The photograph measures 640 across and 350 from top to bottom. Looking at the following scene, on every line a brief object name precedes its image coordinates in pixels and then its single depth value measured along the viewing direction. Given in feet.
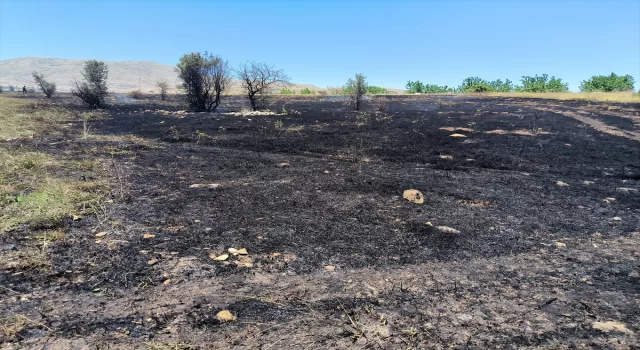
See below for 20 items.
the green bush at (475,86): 178.40
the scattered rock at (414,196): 15.16
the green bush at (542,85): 193.67
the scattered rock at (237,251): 9.94
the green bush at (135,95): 121.80
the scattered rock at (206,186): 16.73
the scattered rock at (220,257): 9.54
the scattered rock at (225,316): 7.00
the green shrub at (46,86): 102.94
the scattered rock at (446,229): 12.03
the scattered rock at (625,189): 17.10
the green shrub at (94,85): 70.59
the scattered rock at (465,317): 7.17
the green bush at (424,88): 229.66
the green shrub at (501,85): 222.89
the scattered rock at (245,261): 9.34
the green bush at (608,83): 174.45
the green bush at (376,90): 186.58
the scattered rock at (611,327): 6.81
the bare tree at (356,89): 74.37
